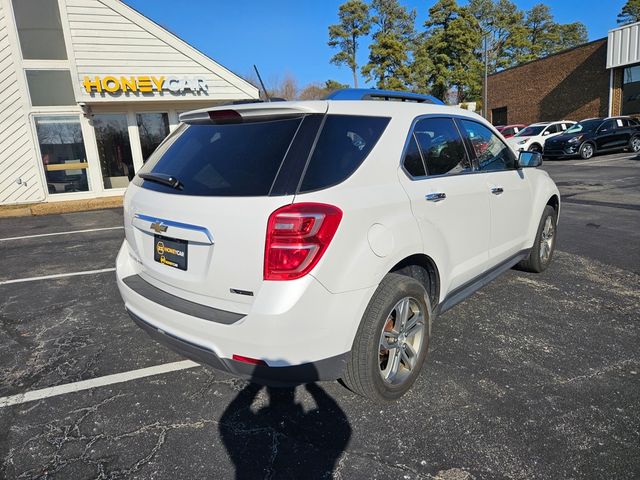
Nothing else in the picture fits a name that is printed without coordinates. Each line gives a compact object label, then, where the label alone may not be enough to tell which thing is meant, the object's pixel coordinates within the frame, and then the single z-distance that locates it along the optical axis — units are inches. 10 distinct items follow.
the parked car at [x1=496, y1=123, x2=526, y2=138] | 975.3
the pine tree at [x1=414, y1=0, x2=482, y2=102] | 1464.1
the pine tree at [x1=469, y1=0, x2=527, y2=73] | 1793.8
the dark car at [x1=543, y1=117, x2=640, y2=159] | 718.5
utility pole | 1255.7
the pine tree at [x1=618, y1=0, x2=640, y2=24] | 1907.0
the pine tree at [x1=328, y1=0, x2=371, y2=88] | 1747.0
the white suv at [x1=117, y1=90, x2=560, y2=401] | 81.7
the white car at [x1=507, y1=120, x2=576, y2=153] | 791.1
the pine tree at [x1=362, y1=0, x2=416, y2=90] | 1425.9
